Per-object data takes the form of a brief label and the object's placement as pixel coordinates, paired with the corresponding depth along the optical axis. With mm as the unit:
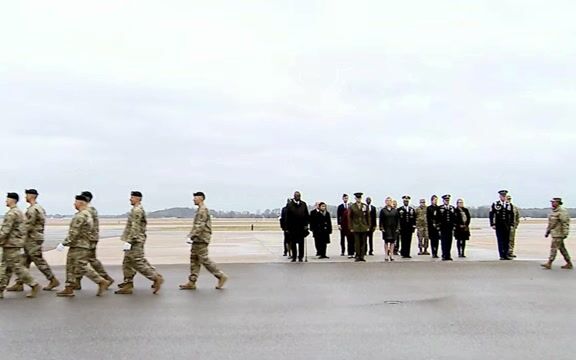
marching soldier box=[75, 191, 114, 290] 11094
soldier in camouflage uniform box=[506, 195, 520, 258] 17319
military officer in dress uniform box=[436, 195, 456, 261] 17281
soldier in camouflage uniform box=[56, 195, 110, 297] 10578
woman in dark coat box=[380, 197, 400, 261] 17328
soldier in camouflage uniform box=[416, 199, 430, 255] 19812
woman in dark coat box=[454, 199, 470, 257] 17844
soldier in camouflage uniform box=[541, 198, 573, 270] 14602
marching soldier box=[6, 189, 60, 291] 11531
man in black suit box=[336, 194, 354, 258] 18750
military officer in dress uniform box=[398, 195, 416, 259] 18172
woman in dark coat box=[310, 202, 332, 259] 18312
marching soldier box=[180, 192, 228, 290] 11492
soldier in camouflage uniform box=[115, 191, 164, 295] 10930
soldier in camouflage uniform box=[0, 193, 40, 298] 10492
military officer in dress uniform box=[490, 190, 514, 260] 17109
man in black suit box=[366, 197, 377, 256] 17747
